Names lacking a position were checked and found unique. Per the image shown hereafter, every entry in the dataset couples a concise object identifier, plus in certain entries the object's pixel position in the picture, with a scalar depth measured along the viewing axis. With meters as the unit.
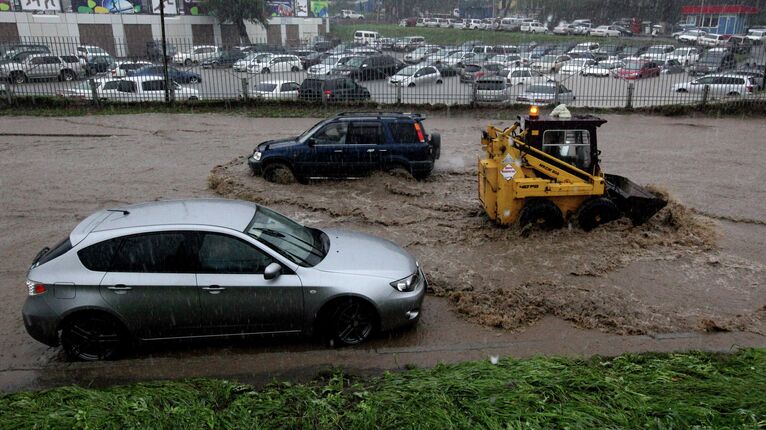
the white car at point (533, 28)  61.91
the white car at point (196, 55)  23.88
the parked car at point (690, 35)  47.89
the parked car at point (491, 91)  22.53
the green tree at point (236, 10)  51.78
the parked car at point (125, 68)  23.06
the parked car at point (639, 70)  23.78
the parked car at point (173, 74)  22.80
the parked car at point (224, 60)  23.14
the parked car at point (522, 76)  23.42
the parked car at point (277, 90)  22.80
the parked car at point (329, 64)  23.80
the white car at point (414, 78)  23.03
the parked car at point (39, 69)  22.03
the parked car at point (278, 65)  23.23
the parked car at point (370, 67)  23.08
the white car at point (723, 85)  22.20
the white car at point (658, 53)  25.19
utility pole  22.19
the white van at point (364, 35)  52.56
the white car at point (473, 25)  63.66
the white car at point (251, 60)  23.11
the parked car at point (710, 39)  43.42
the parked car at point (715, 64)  23.55
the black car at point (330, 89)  22.36
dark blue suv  12.59
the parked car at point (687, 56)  24.75
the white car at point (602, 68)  23.84
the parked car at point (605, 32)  57.19
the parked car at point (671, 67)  23.16
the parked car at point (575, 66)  24.11
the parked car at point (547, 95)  22.77
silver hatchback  5.97
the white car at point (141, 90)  22.39
